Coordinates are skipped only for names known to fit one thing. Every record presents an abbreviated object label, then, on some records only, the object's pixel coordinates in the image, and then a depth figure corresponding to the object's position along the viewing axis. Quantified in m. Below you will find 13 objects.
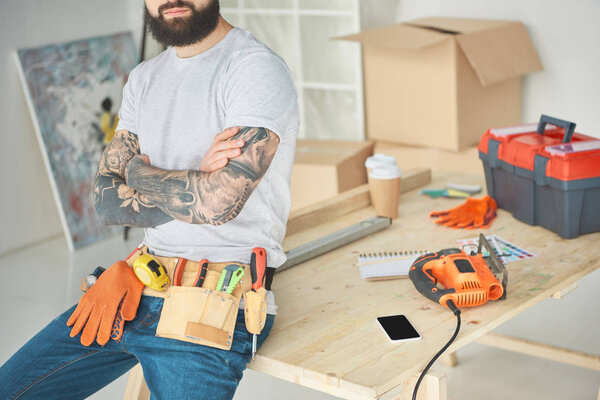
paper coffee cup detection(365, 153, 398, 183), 2.52
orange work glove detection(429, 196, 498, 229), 2.39
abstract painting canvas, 4.30
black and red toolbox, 2.22
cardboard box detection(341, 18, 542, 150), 3.59
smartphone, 1.69
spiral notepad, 2.04
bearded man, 1.70
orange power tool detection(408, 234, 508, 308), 1.81
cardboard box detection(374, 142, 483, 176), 3.70
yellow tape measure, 1.82
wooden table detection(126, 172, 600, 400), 1.58
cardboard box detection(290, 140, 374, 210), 3.88
